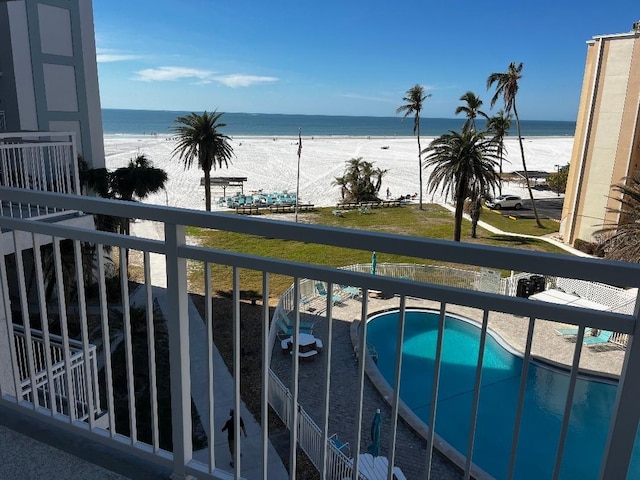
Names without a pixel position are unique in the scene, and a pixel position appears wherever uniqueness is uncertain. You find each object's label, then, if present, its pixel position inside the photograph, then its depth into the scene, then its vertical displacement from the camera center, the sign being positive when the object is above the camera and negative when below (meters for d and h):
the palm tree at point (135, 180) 13.18 -1.58
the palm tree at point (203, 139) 22.25 -0.72
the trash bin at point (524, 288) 13.52 -4.16
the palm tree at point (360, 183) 31.14 -3.43
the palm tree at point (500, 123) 28.76 +0.63
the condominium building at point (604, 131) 19.33 +0.26
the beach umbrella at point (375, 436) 6.37 -3.96
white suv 31.66 -4.36
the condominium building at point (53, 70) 10.95 +1.11
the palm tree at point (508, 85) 29.22 +2.91
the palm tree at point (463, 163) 19.22 -1.21
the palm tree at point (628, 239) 12.02 -2.59
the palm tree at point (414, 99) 32.59 +2.05
